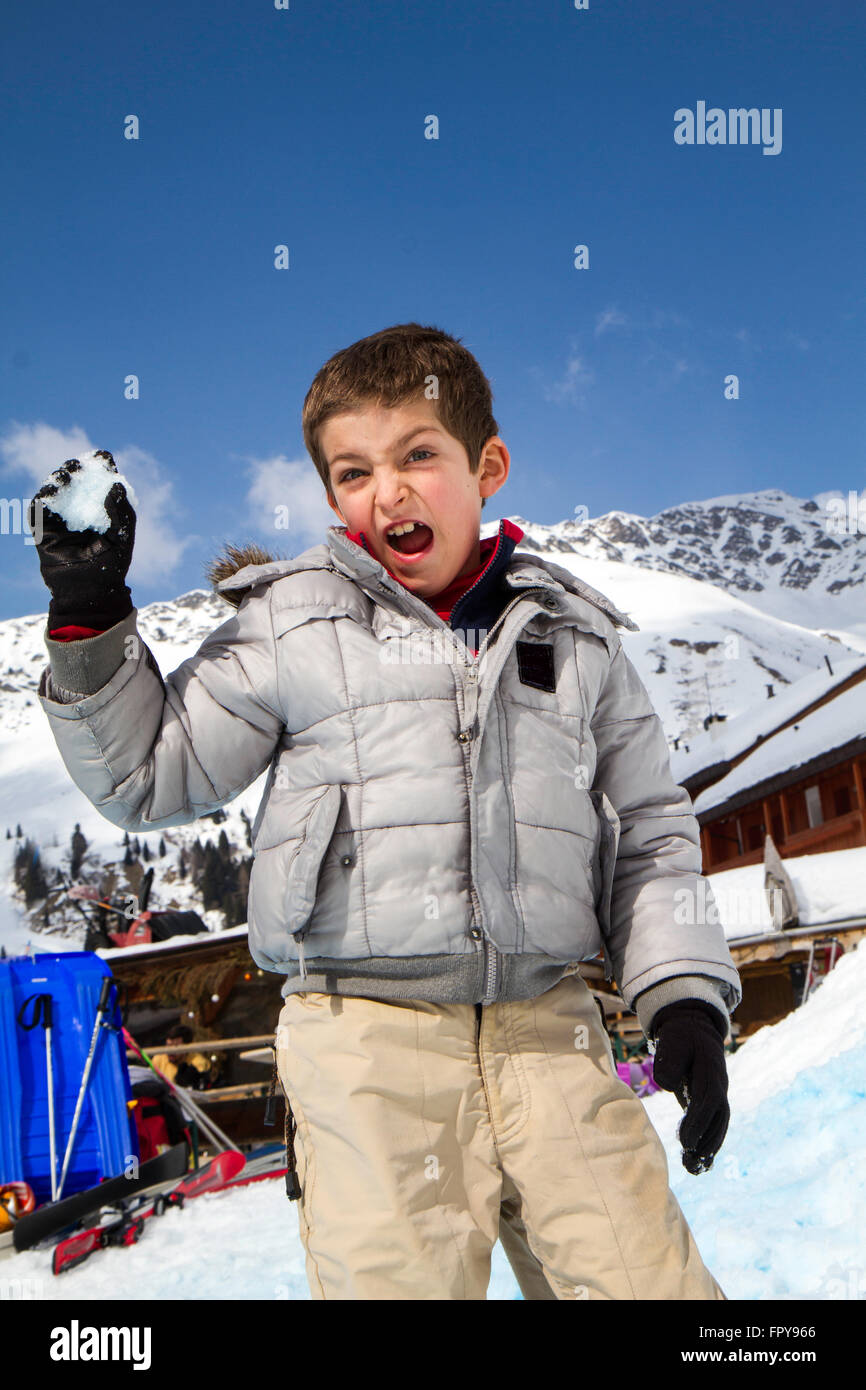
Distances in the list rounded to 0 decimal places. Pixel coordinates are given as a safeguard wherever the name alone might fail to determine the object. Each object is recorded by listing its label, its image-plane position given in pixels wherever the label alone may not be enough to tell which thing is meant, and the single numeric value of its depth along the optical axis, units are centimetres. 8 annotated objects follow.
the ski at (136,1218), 541
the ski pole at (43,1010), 693
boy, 164
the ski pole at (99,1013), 685
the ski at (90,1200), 584
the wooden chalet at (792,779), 1997
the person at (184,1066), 1283
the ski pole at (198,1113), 878
